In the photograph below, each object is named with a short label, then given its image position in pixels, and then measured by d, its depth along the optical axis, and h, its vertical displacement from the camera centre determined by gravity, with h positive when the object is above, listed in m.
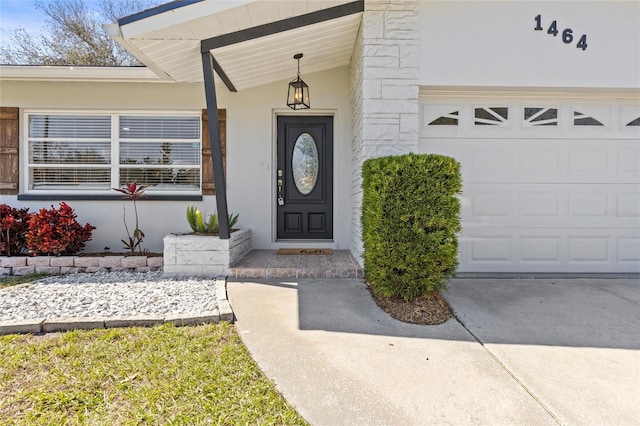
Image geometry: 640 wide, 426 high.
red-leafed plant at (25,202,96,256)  4.70 -0.41
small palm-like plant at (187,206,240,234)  4.81 -0.26
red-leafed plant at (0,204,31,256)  4.76 -0.39
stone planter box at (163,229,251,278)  4.30 -0.63
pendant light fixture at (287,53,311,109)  5.14 +1.60
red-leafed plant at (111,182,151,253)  5.10 -0.37
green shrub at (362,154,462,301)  3.18 -0.15
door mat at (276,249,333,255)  5.34 -0.70
